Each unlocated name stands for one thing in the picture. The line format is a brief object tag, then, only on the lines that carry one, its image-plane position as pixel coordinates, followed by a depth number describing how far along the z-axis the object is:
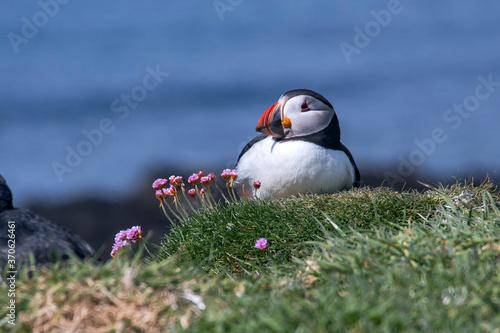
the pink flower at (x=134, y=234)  11.91
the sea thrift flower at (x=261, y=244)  10.46
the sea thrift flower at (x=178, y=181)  12.99
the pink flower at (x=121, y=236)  12.07
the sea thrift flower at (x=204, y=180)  13.10
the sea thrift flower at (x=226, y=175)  13.45
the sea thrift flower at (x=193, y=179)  13.18
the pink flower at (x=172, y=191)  12.97
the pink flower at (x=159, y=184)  12.89
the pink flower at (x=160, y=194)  12.98
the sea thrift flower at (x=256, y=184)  13.25
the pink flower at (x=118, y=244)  11.77
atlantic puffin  12.80
